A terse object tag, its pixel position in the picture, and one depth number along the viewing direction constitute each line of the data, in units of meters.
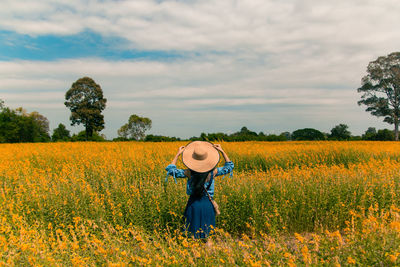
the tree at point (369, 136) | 31.51
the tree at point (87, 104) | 35.84
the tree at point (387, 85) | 33.07
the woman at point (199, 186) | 3.94
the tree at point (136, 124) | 55.69
